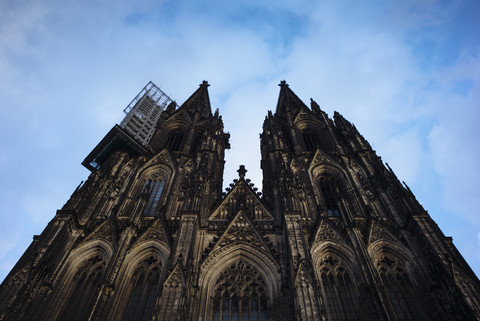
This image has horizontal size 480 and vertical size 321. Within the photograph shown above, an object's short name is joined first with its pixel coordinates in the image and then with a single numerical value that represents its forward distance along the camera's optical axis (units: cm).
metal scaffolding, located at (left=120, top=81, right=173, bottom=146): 4643
